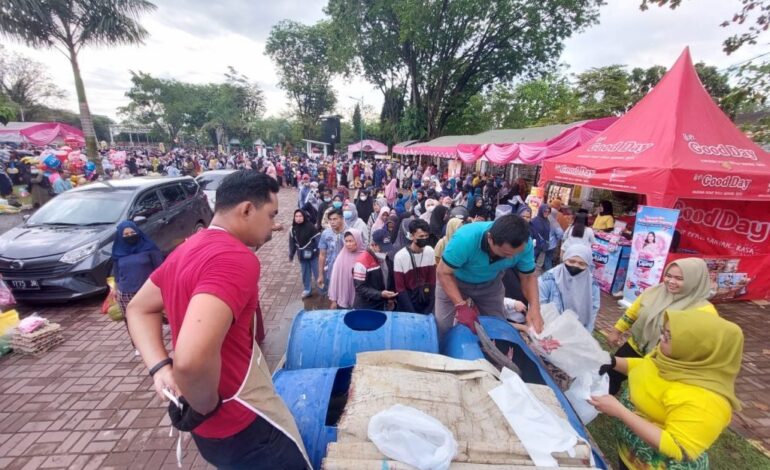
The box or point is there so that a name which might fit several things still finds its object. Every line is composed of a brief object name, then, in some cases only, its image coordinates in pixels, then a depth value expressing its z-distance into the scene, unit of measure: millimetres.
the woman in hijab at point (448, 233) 4586
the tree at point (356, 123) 50625
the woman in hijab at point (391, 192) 11274
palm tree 10312
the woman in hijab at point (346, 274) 4055
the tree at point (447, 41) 17109
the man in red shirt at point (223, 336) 972
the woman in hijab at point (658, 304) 2400
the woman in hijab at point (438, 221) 6250
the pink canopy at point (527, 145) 7395
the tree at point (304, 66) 35562
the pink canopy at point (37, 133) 15062
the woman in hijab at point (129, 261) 3822
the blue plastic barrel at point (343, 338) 2490
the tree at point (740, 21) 5273
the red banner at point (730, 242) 5578
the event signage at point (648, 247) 4965
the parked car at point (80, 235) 4660
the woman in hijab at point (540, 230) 6273
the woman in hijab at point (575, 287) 3258
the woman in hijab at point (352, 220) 5520
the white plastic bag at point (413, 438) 1359
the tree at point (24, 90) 34188
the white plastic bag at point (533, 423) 1464
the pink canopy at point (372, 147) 32625
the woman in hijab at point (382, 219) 5988
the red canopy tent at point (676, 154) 4625
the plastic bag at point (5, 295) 4445
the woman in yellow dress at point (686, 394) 1534
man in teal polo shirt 2562
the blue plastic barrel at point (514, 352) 2005
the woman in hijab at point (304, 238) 5340
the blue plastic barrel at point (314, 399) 1771
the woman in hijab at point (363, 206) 8148
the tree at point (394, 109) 25944
